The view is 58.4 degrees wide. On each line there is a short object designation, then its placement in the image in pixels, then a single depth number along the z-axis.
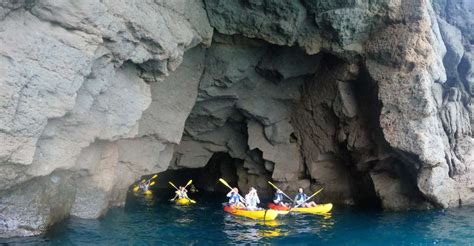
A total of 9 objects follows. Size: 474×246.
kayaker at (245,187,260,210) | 17.17
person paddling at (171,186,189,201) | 21.76
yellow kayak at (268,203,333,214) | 17.31
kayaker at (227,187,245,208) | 17.56
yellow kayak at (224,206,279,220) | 15.44
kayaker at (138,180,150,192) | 25.48
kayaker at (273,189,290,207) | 18.36
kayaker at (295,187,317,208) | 17.77
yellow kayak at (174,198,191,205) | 21.38
